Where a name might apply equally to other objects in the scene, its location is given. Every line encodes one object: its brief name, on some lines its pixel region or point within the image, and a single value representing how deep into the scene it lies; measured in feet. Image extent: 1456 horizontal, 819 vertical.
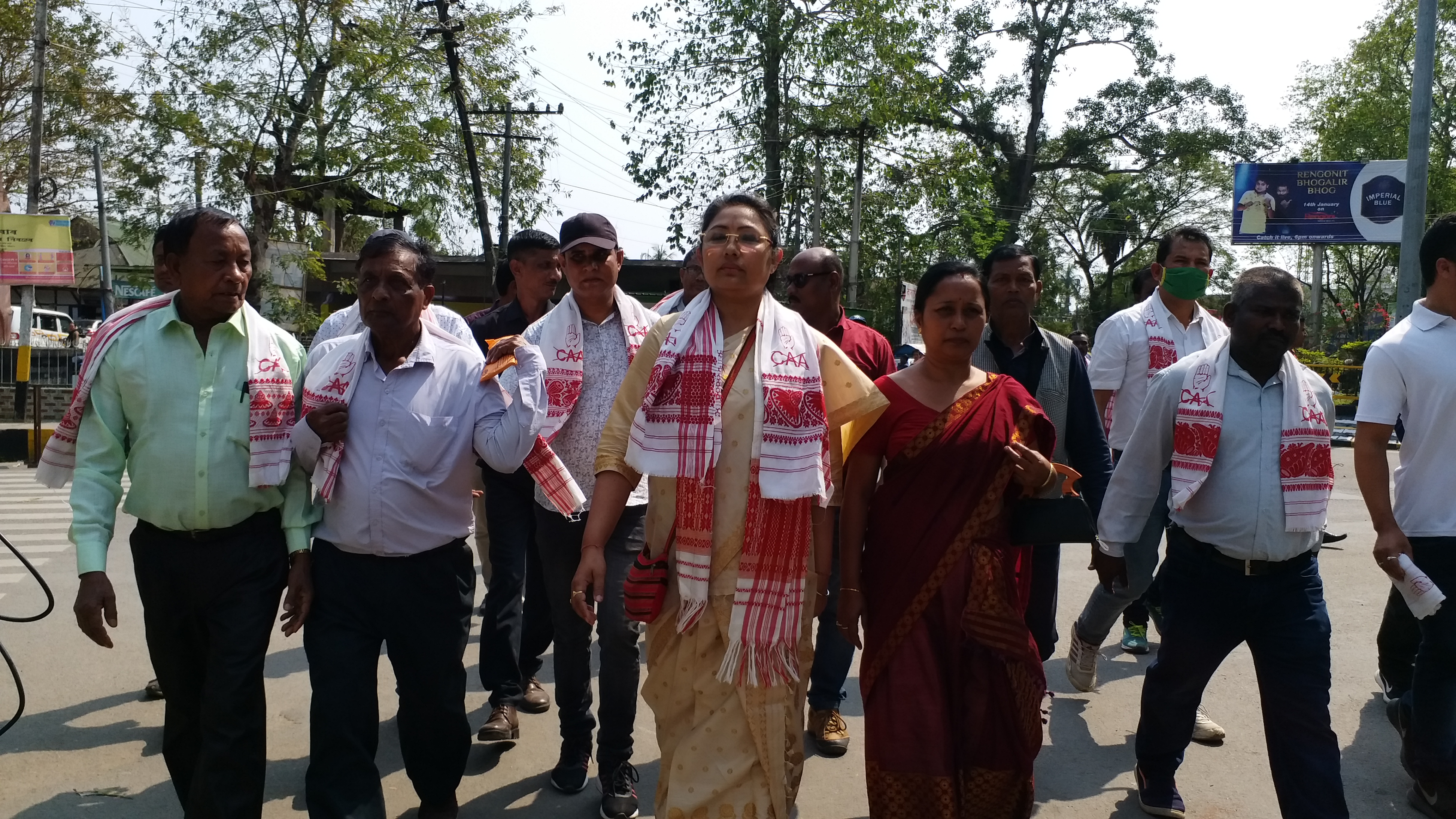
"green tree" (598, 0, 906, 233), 79.00
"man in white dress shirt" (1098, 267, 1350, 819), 11.63
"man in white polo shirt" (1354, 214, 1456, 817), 12.64
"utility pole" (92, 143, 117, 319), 80.07
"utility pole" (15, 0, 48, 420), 67.51
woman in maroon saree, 11.07
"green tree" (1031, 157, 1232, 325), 136.87
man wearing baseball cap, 13.04
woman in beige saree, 10.14
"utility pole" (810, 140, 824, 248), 84.33
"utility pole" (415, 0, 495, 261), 59.47
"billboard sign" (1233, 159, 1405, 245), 113.70
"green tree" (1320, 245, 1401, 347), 151.53
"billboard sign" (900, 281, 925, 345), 67.82
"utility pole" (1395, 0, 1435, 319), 48.21
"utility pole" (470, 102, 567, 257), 77.92
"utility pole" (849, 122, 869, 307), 84.53
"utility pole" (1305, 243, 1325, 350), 113.60
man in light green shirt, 11.02
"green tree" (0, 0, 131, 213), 80.48
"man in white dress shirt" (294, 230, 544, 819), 11.28
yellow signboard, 63.10
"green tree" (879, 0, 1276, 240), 118.01
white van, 99.71
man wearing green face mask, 17.83
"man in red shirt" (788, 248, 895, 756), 15.38
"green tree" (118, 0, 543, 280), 71.00
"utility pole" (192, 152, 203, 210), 70.23
